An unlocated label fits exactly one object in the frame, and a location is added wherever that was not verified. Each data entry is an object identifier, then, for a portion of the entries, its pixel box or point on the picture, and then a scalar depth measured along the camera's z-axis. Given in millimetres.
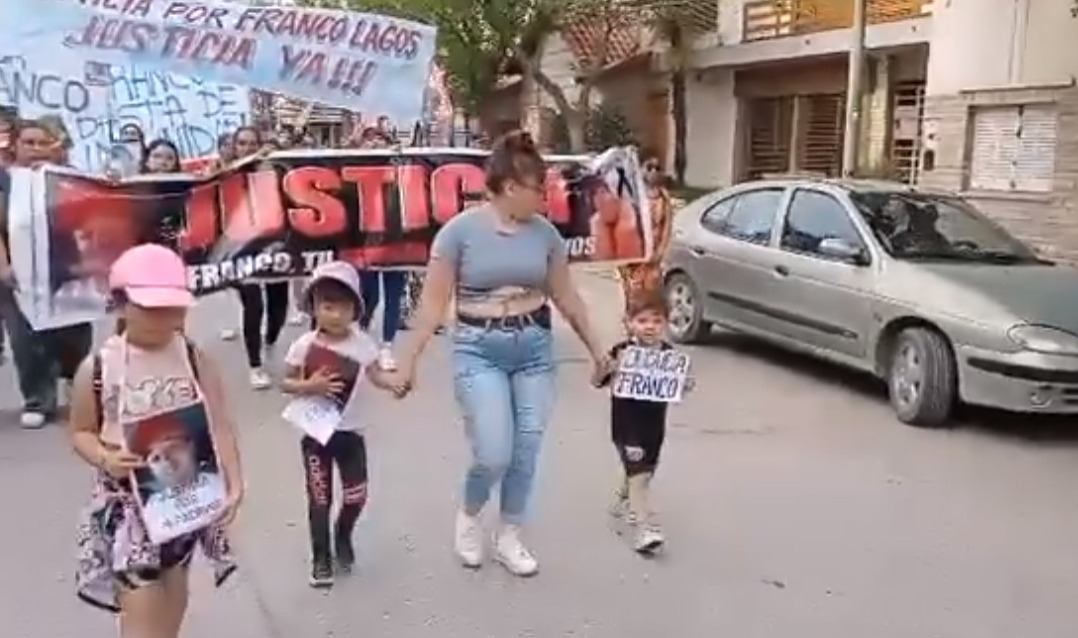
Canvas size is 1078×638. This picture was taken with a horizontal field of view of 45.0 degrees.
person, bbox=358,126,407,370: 8703
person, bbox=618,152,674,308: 9250
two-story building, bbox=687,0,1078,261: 13695
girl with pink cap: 3029
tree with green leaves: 23062
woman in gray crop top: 4605
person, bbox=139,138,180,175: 8148
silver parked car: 7354
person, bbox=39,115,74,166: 7348
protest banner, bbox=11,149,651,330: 7109
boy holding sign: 5191
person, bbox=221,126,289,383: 8383
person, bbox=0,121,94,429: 7211
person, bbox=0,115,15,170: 7473
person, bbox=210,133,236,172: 8586
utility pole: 16062
